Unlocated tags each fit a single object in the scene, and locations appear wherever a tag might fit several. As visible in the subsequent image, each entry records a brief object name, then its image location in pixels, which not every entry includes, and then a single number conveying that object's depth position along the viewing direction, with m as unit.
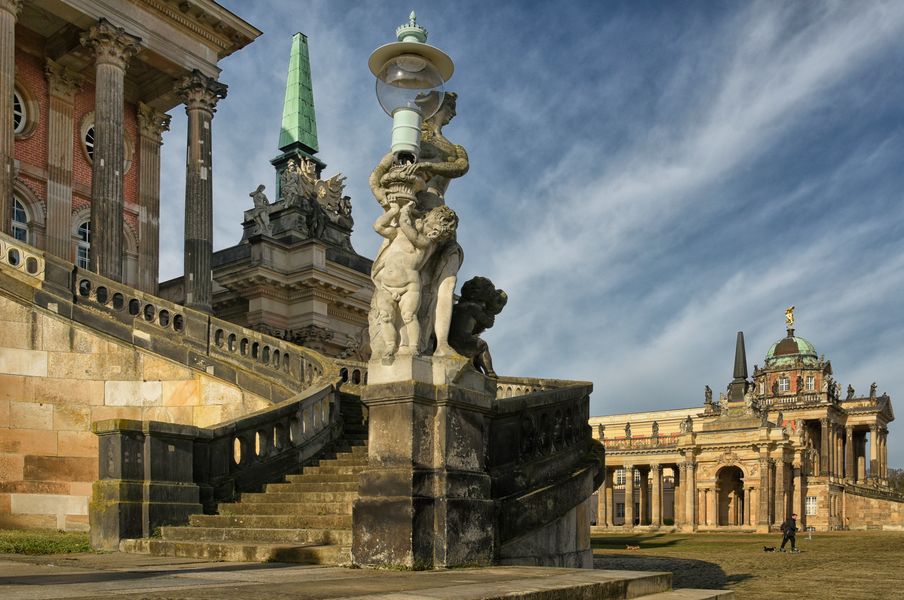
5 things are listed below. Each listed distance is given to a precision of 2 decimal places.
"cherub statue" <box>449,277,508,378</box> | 9.83
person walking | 28.12
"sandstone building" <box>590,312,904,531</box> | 63.41
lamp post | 8.41
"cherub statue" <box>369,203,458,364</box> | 8.34
